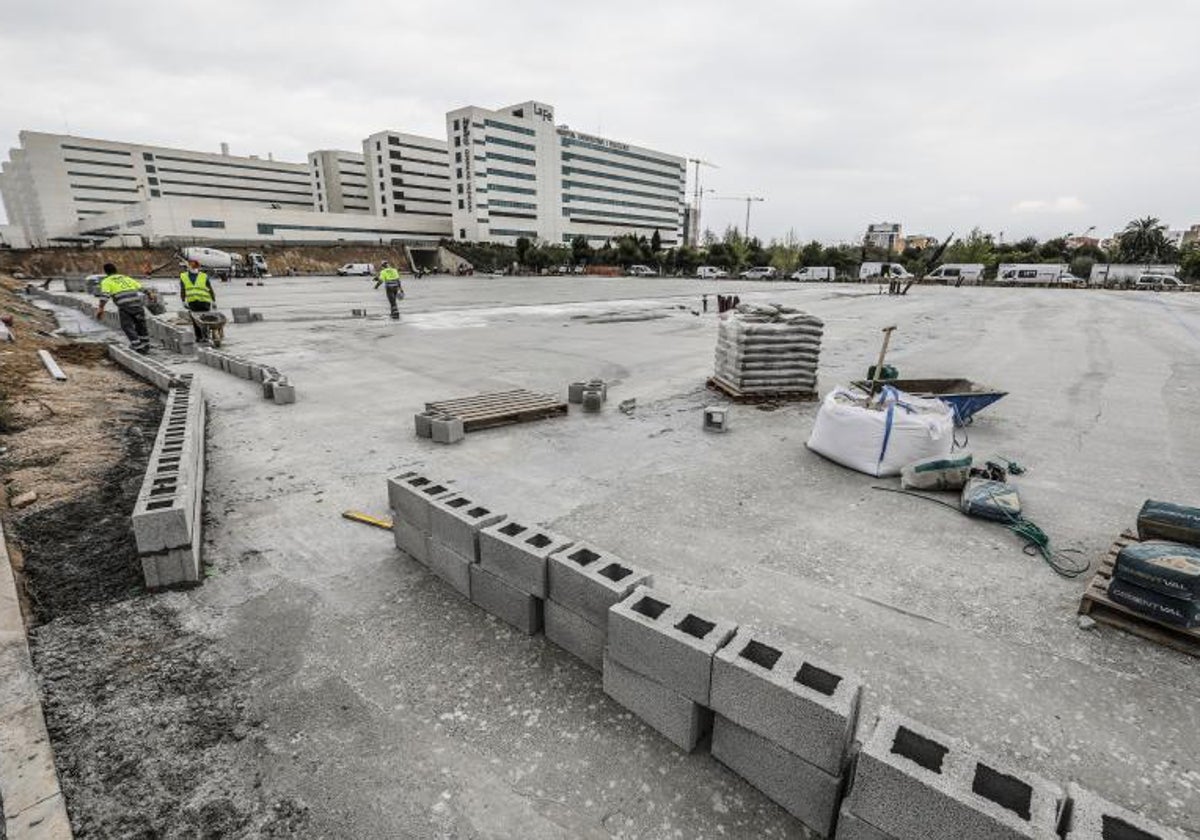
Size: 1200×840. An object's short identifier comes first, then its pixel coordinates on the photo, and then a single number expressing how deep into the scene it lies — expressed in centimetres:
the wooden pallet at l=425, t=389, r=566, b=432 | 722
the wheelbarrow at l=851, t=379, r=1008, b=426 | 721
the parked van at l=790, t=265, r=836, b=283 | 6025
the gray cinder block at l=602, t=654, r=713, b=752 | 262
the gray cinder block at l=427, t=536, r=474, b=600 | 374
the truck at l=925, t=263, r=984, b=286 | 5509
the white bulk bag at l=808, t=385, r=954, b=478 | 584
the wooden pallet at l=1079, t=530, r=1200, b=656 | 331
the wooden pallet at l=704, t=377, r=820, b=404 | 875
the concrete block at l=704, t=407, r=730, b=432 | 731
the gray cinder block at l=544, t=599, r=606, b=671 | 311
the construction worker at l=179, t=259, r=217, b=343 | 1298
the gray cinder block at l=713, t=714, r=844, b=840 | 225
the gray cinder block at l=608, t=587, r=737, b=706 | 252
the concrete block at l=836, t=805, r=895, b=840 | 206
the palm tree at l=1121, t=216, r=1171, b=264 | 6550
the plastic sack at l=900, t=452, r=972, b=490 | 539
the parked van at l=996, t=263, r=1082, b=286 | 5084
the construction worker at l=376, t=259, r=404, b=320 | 1823
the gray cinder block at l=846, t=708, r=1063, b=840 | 179
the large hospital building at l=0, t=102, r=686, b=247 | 8362
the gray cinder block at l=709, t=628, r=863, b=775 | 219
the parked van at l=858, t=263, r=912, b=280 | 5772
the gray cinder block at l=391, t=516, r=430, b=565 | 409
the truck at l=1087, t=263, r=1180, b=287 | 5234
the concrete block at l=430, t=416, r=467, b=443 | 664
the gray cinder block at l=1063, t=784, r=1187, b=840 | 172
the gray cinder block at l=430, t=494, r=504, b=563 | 364
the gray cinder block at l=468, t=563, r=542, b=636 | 340
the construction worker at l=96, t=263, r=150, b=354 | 1184
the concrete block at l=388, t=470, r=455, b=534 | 400
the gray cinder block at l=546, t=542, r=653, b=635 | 299
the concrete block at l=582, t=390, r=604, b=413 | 804
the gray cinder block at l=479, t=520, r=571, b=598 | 327
